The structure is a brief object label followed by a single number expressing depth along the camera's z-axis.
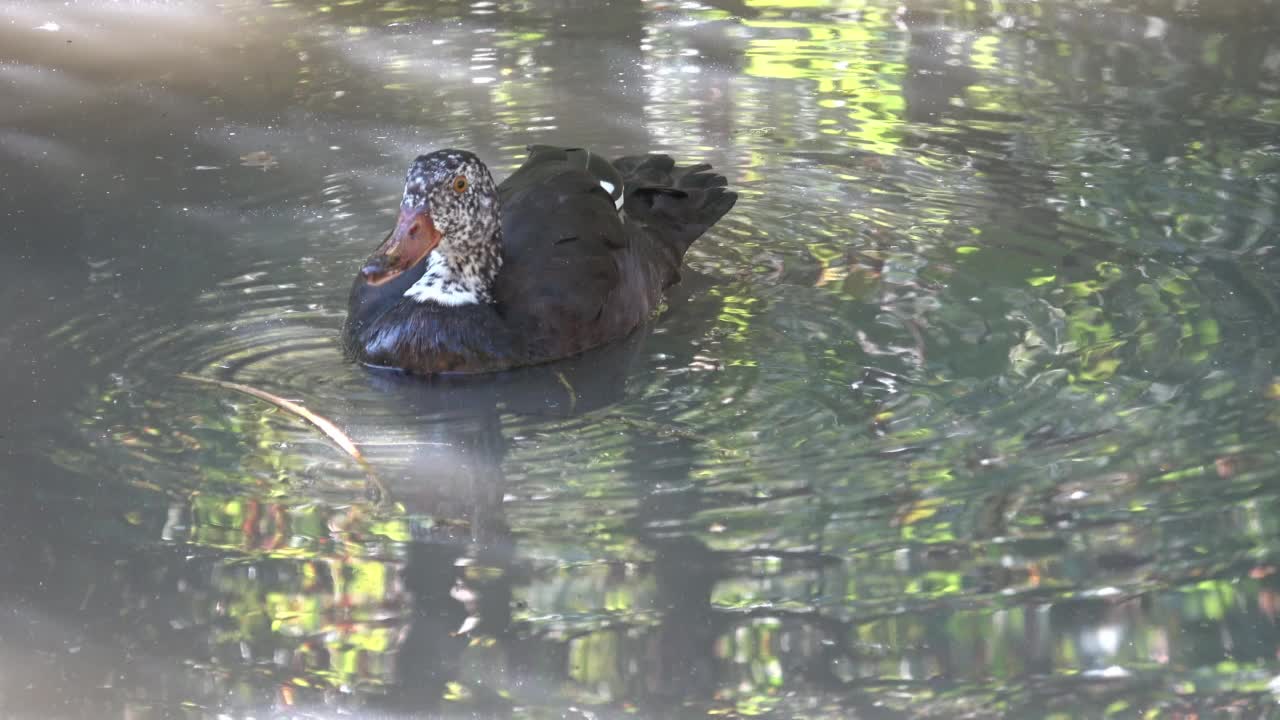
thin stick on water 9.39
